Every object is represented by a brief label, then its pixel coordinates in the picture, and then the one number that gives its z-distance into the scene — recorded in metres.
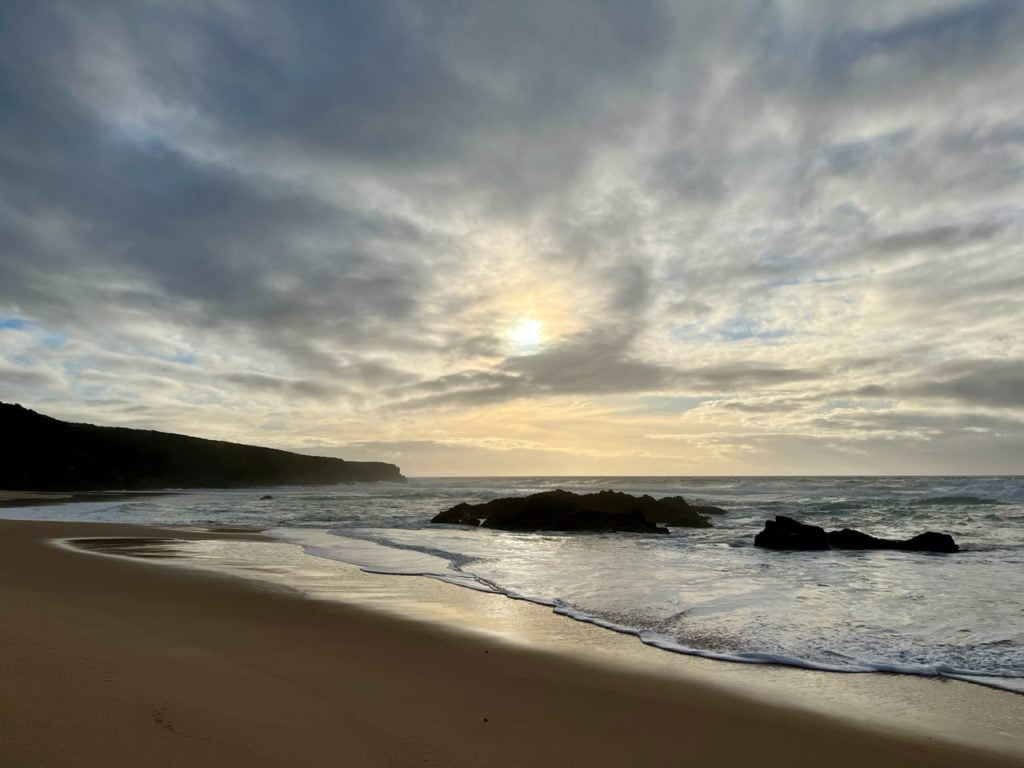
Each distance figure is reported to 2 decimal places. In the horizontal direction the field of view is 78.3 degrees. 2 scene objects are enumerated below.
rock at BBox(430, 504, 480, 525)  29.73
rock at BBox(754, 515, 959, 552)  18.20
